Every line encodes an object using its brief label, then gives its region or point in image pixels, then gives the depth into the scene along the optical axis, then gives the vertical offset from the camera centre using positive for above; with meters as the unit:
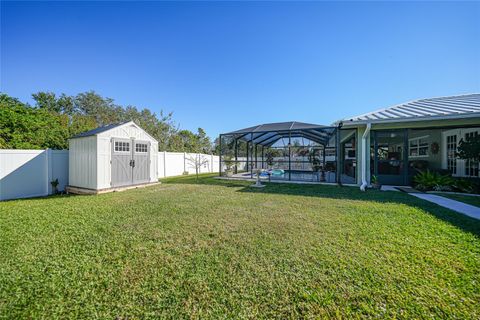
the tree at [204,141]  28.91 +2.89
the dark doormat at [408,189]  7.08 -1.15
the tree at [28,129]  9.19 +1.67
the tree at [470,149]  6.41 +0.38
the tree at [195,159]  15.86 +0.07
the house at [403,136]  7.18 +1.05
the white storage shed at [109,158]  7.42 +0.08
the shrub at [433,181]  7.15 -0.84
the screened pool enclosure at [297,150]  10.51 +0.67
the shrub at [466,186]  6.80 -0.94
